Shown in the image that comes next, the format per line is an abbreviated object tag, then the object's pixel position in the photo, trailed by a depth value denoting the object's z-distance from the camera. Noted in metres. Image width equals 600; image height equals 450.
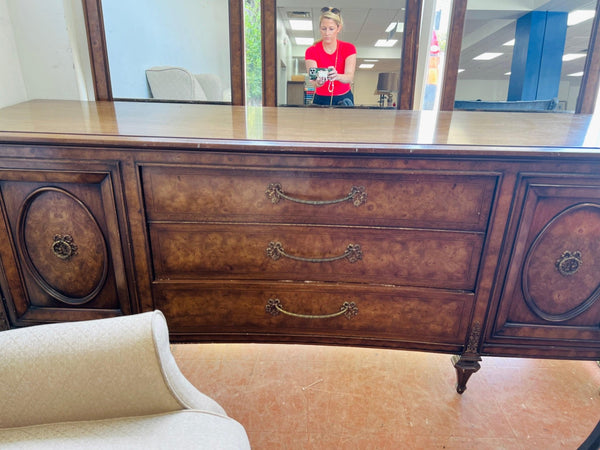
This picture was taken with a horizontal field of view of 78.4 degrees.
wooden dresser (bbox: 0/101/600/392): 0.87
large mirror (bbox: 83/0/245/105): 1.37
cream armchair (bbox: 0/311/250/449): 0.58
